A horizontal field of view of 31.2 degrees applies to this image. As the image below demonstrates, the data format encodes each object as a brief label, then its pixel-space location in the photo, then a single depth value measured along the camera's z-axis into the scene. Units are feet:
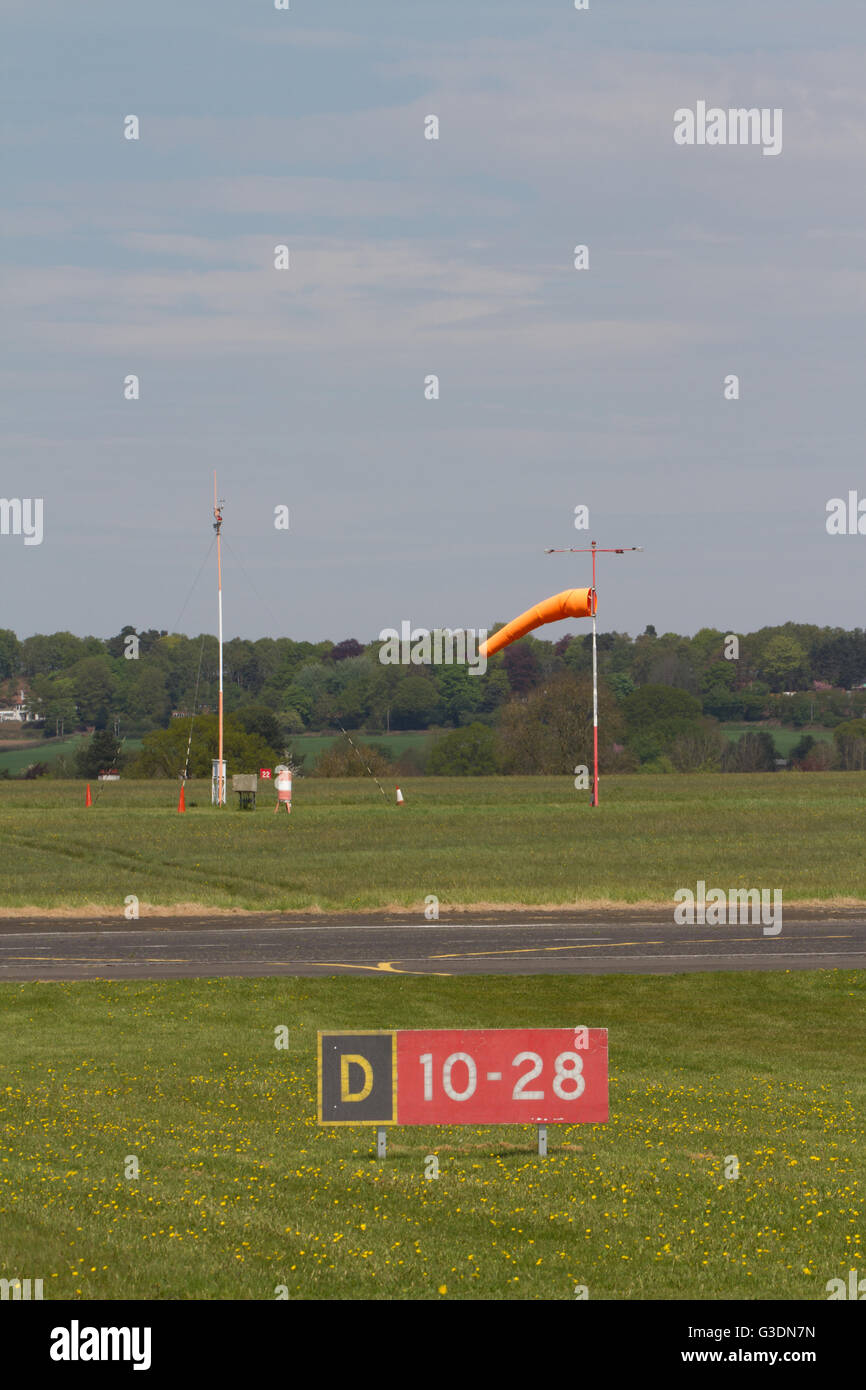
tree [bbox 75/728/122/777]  445.78
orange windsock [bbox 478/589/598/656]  267.18
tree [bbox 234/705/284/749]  455.22
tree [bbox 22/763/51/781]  439.96
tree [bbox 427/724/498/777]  467.93
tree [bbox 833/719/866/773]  530.27
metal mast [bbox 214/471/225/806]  258.08
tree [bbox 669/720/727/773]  506.89
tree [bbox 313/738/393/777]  394.73
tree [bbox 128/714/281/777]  410.10
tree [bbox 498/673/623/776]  465.47
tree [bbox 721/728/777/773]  523.29
